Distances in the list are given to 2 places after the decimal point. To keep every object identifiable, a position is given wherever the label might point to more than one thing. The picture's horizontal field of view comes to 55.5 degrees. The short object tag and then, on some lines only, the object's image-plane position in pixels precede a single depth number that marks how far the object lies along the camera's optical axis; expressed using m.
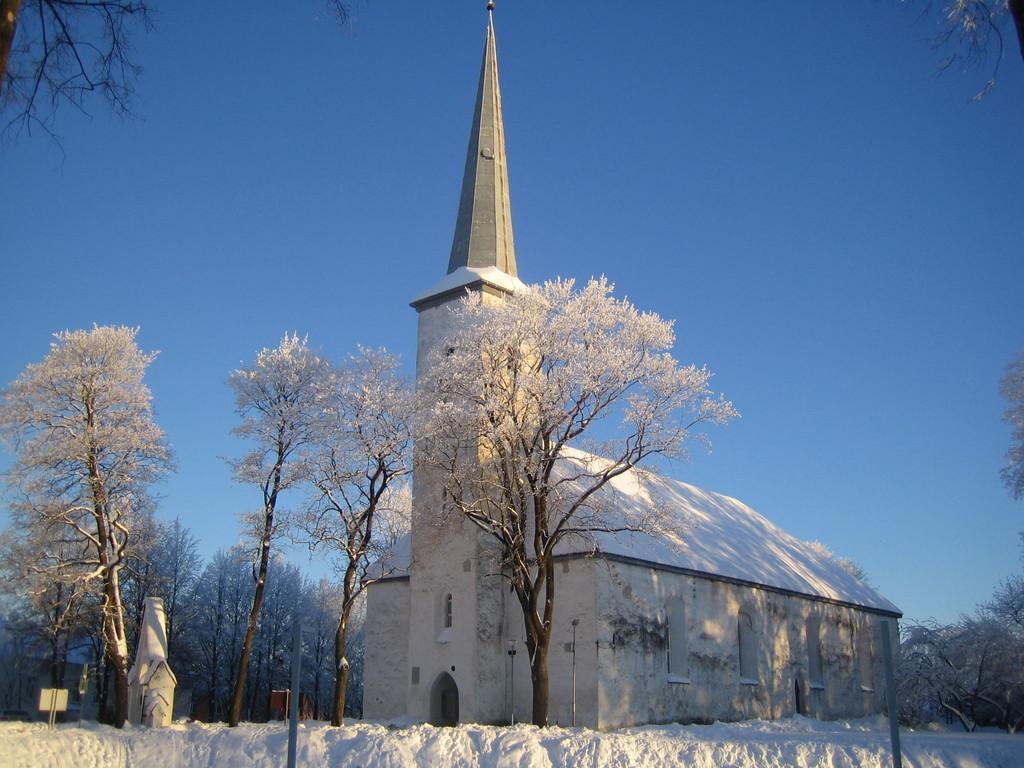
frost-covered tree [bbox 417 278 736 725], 28.12
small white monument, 31.30
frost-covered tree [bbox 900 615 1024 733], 37.81
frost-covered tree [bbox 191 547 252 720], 59.47
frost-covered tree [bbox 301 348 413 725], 30.23
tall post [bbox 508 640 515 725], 32.31
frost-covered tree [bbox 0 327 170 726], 29.83
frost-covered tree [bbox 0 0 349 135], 8.49
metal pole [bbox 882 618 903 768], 12.75
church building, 30.84
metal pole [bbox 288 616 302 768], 11.55
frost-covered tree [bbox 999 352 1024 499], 33.28
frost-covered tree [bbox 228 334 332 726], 30.47
